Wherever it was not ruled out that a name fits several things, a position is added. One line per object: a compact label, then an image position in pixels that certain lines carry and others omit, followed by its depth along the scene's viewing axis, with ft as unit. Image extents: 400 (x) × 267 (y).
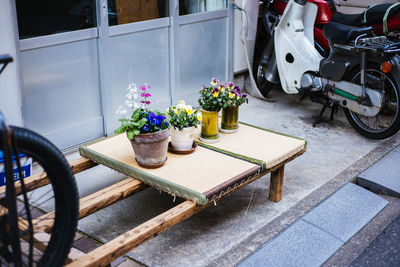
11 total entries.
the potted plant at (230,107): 11.29
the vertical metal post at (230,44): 17.85
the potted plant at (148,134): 9.55
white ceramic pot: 10.46
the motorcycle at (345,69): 14.48
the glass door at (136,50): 14.32
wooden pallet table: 8.18
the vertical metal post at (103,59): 13.66
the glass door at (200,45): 16.46
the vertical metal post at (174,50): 15.75
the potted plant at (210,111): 11.11
